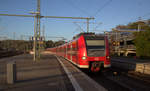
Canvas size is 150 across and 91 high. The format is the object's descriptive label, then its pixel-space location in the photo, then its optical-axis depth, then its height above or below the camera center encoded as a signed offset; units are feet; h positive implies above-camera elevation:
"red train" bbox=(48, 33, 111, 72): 36.24 -1.35
